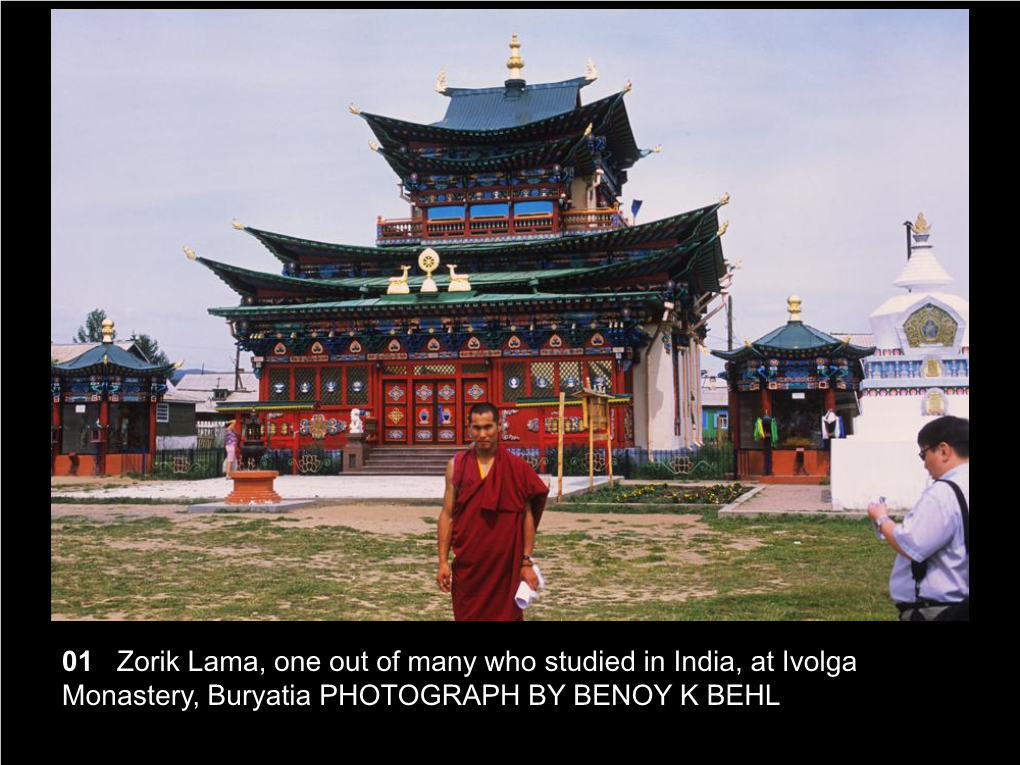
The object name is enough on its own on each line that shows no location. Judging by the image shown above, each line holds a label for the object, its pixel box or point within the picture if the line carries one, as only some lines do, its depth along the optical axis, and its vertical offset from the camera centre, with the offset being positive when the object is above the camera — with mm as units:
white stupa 15133 +396
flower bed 18375 -1680
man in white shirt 4715 -612
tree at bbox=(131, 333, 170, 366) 62000 +4385
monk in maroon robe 5859 -693
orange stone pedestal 17484 -1369
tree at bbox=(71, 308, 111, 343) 70625 +6346
